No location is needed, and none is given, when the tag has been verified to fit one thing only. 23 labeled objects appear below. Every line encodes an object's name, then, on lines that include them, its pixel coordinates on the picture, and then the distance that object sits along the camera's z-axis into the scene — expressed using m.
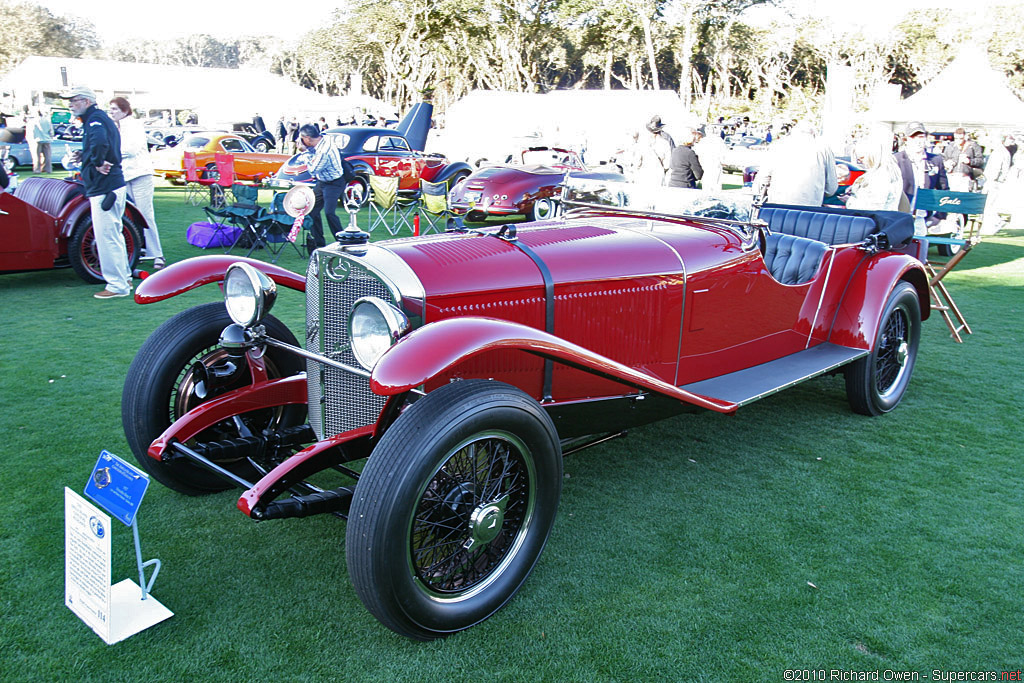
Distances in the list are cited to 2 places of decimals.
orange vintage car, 17.41
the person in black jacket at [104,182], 6.42
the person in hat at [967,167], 13.66
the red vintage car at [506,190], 12.55
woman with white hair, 6.87
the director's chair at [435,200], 10.71
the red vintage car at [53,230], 6.82
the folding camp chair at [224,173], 13.16
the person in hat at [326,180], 9.15
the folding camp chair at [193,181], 13.55
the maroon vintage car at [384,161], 14.49
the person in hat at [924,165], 11.53
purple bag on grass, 9.70
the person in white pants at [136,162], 7.48
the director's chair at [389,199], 10.34
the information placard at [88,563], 2.33
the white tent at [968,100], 15.05
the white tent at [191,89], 35.81
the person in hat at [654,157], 9.77
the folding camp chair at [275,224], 9.38
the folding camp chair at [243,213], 9.24
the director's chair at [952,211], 6.56
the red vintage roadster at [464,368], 2.36
